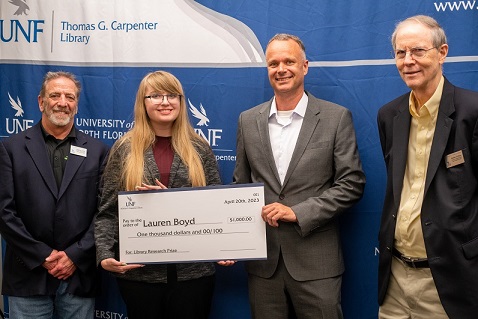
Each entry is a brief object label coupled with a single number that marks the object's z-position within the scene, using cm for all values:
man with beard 284
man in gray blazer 261
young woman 276
